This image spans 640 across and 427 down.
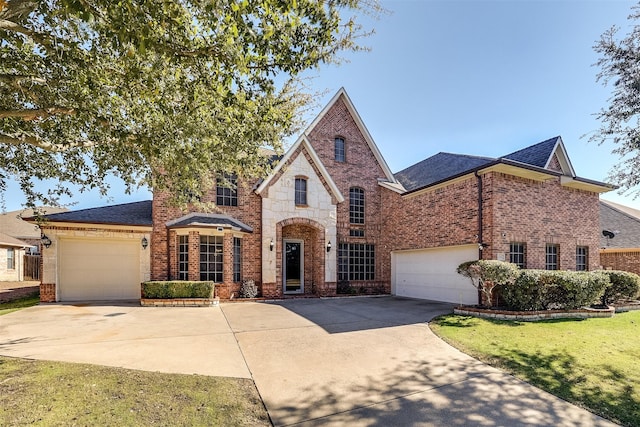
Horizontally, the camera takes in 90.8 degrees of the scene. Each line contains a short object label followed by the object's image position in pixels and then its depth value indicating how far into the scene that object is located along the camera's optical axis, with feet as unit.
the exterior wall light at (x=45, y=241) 39.14
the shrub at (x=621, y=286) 38.09
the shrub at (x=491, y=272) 31.83
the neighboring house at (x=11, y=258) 73.51
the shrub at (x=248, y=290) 44.80
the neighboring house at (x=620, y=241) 51.16
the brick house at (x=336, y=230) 39.11
